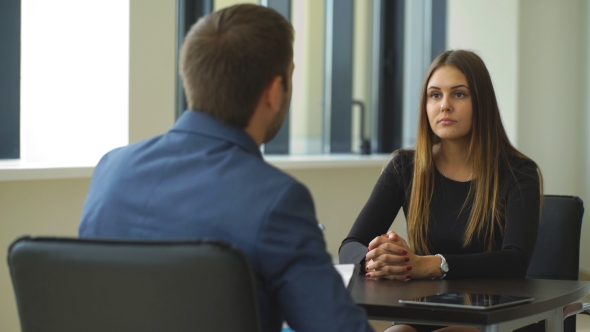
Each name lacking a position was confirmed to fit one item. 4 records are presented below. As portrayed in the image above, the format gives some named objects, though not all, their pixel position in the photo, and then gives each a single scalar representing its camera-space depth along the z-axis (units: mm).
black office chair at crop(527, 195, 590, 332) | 4363
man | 3338
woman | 4185
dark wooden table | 3645
